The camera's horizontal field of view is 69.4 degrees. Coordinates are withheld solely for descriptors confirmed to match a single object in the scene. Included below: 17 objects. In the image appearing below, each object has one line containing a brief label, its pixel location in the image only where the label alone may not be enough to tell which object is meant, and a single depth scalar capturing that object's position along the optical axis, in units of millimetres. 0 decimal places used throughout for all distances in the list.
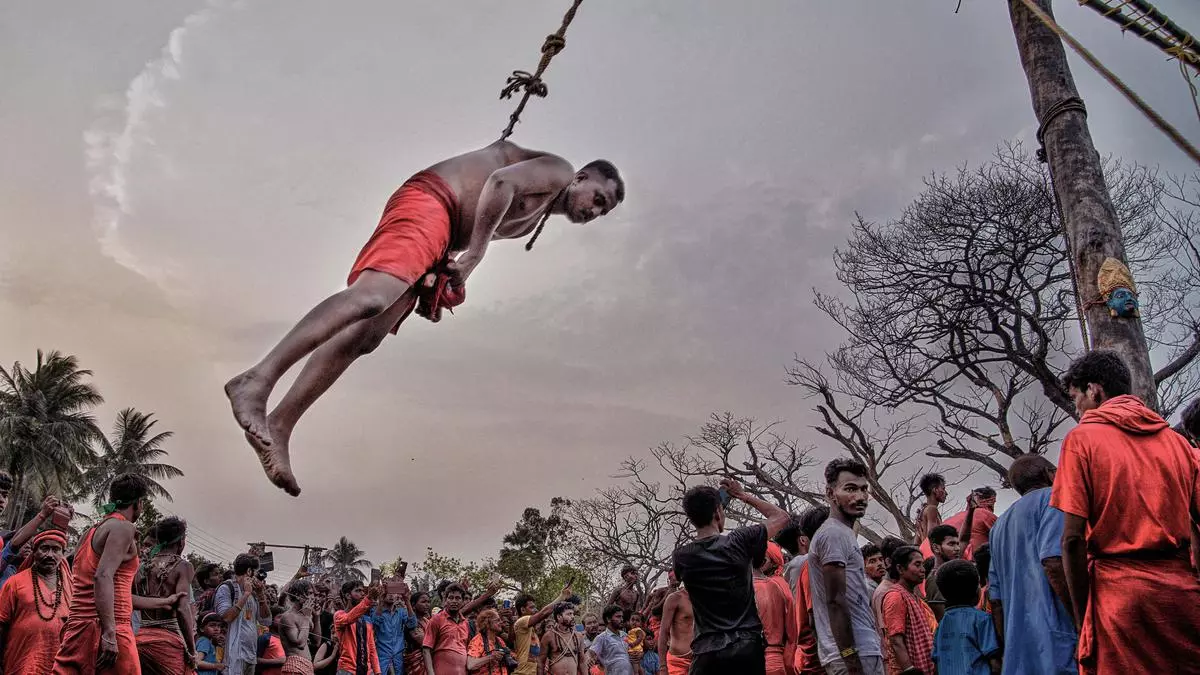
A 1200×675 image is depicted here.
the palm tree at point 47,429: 32438
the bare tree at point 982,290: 13945
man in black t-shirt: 4566
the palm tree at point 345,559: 75625
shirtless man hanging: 3062
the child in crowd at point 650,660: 11570
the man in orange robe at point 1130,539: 3002
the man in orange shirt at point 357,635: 9148
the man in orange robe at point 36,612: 5500
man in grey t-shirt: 4336
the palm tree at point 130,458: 38406
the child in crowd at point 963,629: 4762
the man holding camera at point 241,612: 7914
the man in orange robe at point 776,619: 6035
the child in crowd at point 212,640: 7843
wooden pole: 5324
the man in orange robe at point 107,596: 5039
